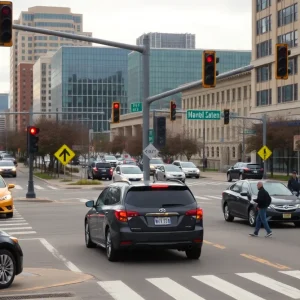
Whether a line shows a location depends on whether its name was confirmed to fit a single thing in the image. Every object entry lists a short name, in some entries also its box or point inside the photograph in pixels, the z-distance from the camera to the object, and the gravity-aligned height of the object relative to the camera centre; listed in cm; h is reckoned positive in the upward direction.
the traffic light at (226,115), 4981 +216
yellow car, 2572 -197
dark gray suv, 1444 -148
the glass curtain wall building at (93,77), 17612 +1731
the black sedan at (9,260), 1148 -182
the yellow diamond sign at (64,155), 4492 -50
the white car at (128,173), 4900 -183
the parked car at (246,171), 6012 -212
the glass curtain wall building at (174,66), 15312 +1741
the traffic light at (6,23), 2003 +345
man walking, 1950 -164
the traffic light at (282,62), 2231 +263
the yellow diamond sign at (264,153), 5472 -49
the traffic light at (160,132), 3388 +71
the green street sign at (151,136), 3799 +58
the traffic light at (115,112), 3778 +183
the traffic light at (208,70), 2359 +252
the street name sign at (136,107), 3881 +218
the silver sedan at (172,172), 5709 -204
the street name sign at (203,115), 5274 +237
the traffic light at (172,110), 4166 +213
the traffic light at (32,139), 3728 +42
